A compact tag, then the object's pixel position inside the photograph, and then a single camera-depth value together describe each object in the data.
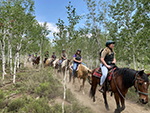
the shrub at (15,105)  3.98
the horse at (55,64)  12.32
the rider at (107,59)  4.30
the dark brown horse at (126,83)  2.89
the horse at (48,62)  14.21
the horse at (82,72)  7.10
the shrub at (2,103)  3.98
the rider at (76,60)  7.67
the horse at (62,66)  10.32
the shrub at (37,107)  3.68
